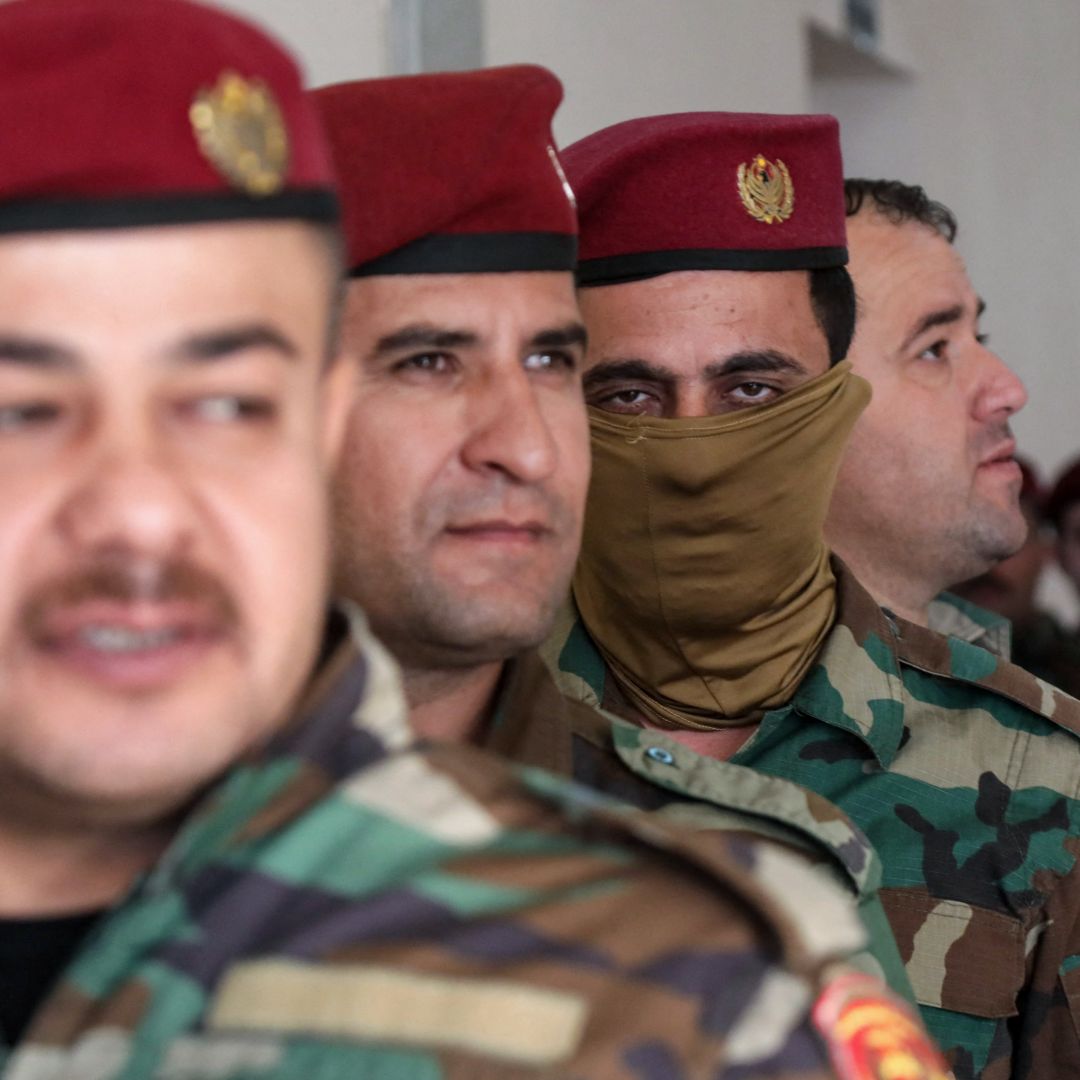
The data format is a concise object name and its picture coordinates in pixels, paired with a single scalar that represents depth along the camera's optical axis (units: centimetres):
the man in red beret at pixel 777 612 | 193
